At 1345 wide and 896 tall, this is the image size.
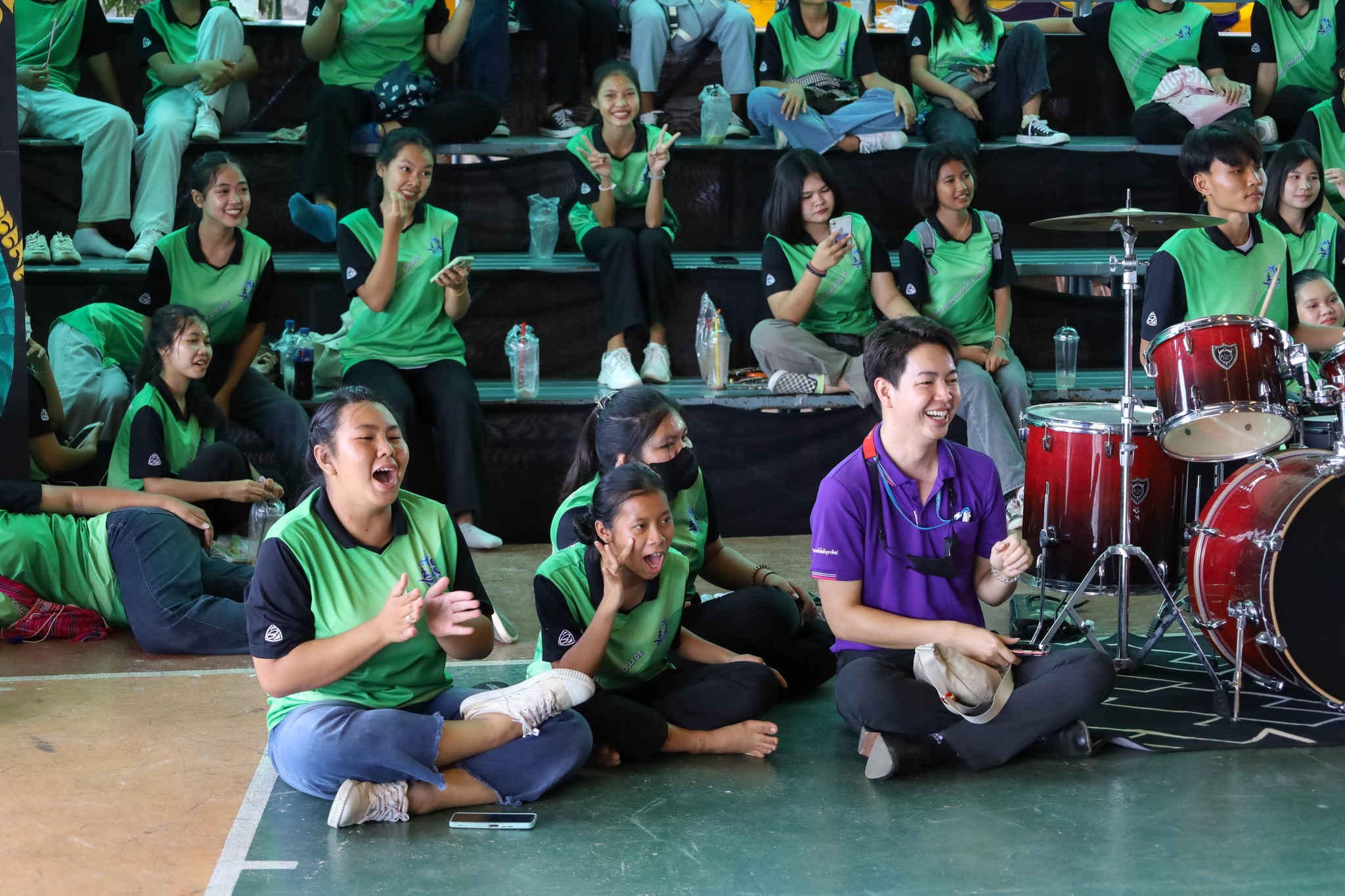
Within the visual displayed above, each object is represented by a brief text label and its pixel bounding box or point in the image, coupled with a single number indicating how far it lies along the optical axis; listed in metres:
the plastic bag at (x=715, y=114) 6.73
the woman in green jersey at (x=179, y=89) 6.00
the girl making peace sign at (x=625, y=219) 5.80
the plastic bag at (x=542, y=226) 6.29
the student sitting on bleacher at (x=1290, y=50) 7.09
